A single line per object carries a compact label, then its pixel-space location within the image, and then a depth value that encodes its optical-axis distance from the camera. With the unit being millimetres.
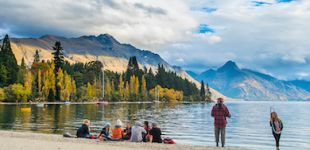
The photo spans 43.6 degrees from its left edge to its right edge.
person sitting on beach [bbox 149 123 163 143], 27228
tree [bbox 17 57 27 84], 153862
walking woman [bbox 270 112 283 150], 23219
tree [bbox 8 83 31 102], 139000
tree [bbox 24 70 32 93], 146375
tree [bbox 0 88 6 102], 135500
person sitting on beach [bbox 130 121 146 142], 27031
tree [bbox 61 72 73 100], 159850
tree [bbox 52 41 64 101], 170375
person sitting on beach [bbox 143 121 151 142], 27238
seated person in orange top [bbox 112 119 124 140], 28578
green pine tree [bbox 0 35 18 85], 149000
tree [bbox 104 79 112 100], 197938
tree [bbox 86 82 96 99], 185875
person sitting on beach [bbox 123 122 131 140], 28453
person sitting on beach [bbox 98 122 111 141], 27750
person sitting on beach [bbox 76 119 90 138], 30109
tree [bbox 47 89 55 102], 152375
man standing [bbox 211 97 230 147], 24531
